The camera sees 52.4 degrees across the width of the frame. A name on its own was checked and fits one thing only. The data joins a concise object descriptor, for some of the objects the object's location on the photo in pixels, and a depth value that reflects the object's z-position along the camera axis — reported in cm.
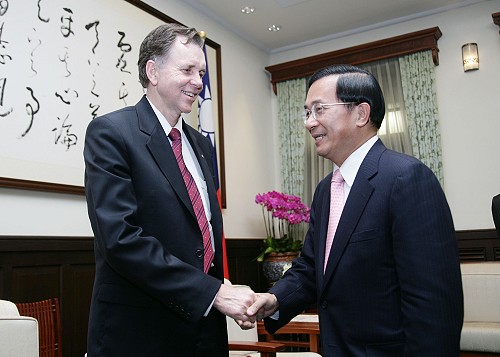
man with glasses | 141
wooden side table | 327
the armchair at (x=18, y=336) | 180
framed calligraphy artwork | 317
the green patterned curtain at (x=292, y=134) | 611
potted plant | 513
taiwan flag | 456
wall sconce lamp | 519
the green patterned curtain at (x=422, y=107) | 534
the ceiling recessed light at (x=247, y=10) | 527
